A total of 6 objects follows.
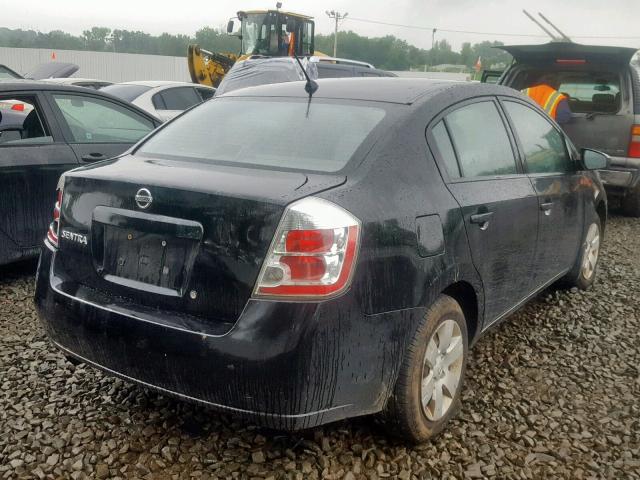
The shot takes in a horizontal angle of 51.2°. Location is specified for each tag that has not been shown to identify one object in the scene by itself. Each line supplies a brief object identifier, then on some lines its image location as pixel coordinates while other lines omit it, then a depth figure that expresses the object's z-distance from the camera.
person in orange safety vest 7.20
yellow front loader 17.97
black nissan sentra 2.32
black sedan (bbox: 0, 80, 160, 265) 4.68
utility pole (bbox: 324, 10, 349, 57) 59.78
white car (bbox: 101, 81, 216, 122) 9.73
